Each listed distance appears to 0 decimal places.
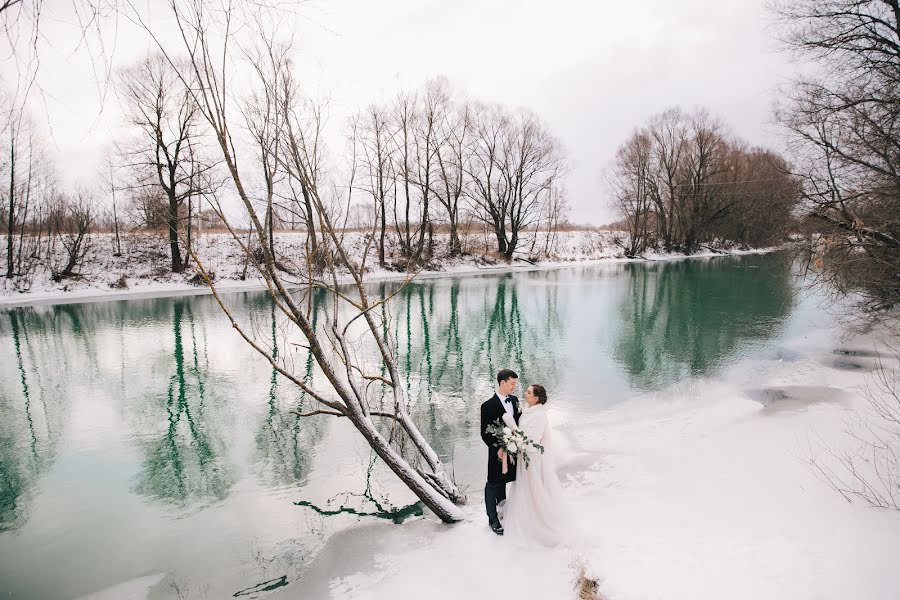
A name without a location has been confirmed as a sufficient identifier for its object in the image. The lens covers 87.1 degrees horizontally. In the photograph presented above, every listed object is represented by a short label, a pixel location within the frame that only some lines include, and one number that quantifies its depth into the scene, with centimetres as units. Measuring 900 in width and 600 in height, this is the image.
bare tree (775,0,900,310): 923
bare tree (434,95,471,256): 4109
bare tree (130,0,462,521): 362
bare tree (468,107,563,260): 4422
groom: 468
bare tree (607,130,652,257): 5234
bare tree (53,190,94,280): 2852
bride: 452
